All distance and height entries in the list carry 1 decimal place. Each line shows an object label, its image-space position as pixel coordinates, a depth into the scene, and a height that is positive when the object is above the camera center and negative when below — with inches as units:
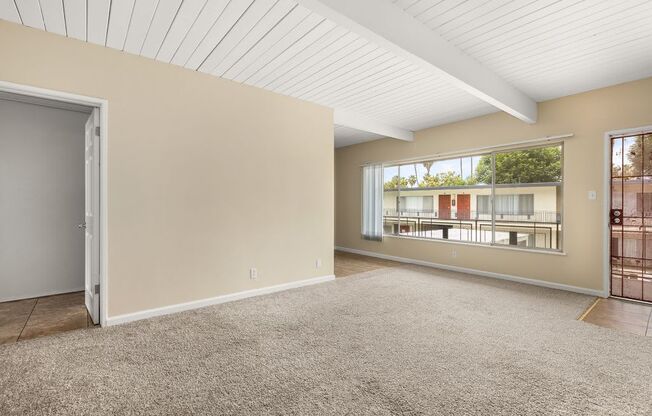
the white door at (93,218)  117.6 -3.6
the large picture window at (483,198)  180.5 +6.8
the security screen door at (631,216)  149.9 -3.8
